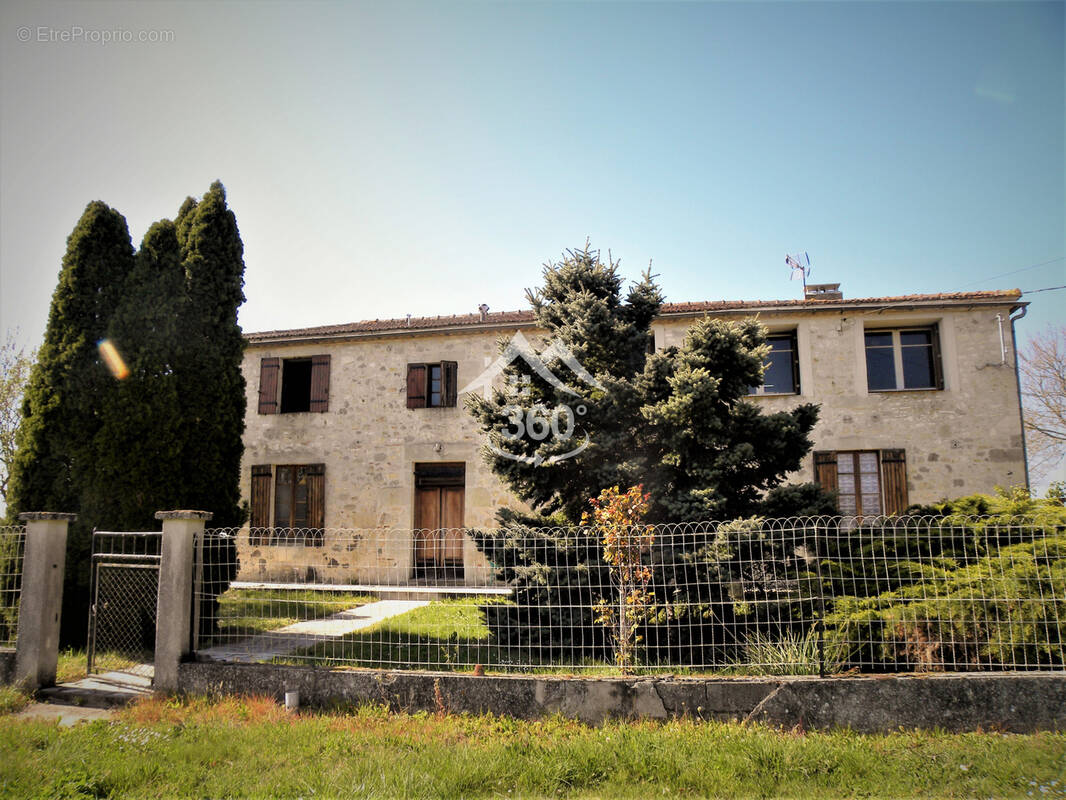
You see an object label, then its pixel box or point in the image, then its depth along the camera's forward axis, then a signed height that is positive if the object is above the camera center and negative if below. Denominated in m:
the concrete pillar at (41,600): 6.34 -1.02
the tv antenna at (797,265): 14.37 +5.30
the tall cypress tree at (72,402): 7.69 +1.23
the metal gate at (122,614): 6.77 -1.27
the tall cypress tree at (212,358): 8.37 +1.93
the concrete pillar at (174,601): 6.04 -0.97
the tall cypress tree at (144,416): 7.82 +1.06
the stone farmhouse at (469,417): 12.38 +1.76
